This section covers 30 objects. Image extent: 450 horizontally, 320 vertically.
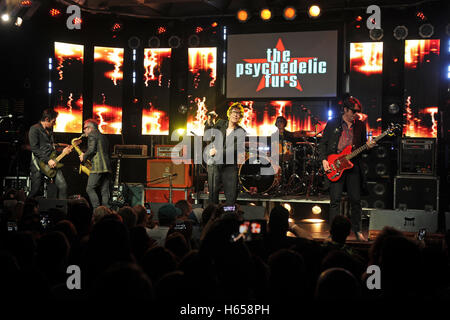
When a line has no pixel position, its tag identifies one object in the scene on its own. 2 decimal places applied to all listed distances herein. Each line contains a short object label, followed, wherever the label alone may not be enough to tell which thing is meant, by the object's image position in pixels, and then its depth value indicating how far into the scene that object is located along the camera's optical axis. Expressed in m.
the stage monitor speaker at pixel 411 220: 5.66
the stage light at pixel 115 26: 11.85
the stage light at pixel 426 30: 11.13
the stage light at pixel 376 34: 11.46
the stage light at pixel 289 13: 9.59
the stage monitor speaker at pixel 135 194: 10.58
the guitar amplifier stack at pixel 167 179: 10.67
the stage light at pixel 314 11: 9.73
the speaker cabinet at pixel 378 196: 10.51
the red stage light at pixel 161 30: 12.33
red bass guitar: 6.51
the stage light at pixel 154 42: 12.59
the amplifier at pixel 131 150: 11.22
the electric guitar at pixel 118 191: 10.22
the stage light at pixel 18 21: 9.50
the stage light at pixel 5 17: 9.27
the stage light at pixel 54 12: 10.71
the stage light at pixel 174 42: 12.50
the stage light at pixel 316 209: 9.96
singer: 7.02
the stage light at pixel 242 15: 9.87
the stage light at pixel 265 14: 9.67
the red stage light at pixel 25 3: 9.75
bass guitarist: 6.52
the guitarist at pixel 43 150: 8.34
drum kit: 10.16
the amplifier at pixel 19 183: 10.22
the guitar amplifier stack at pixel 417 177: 9.83
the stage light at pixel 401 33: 11.16
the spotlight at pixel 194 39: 12.42
